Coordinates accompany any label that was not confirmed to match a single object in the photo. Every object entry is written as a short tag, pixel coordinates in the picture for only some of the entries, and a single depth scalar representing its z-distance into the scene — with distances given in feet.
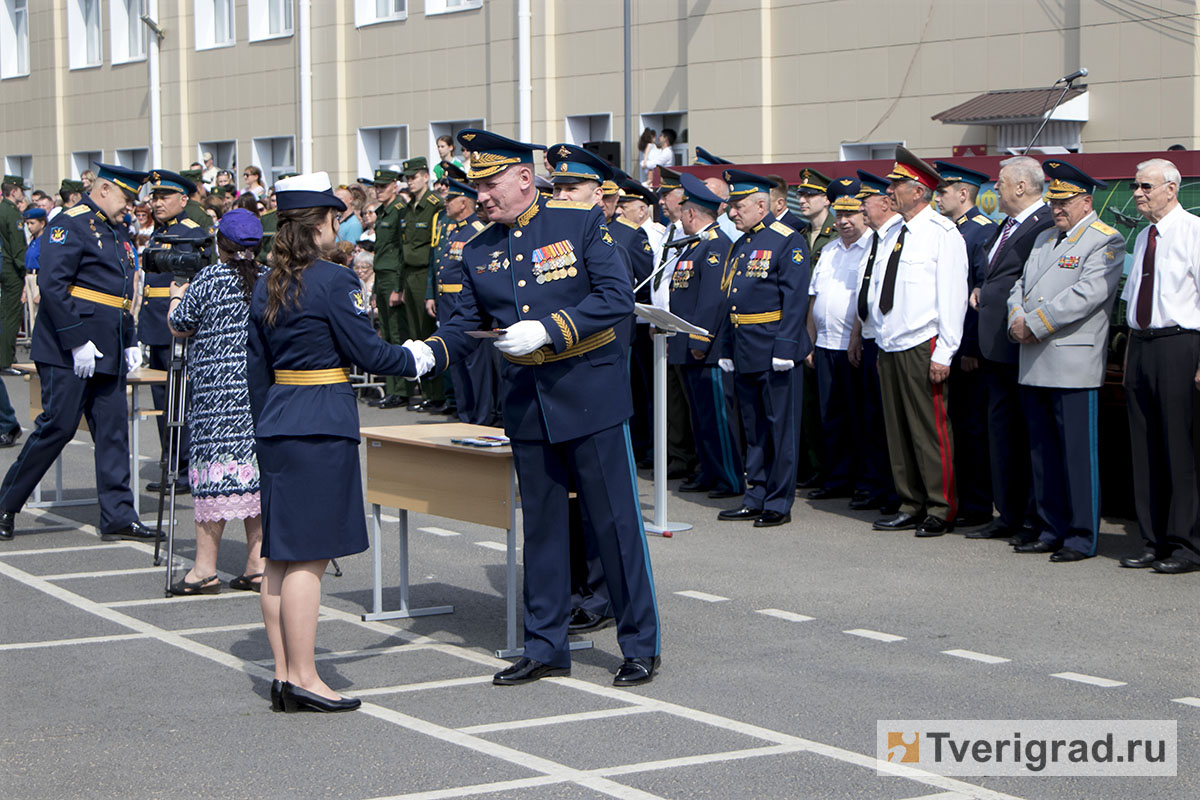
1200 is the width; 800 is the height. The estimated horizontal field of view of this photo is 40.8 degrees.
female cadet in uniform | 19.13
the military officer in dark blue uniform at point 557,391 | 20.44
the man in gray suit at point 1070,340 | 28.32
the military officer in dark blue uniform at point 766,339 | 32.83
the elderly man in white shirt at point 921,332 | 30.89
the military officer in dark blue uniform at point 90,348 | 30.91
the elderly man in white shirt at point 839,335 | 34.22
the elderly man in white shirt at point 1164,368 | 27.12
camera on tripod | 27.24
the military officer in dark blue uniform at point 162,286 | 33.37
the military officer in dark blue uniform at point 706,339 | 35.06
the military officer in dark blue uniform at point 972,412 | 31.81
